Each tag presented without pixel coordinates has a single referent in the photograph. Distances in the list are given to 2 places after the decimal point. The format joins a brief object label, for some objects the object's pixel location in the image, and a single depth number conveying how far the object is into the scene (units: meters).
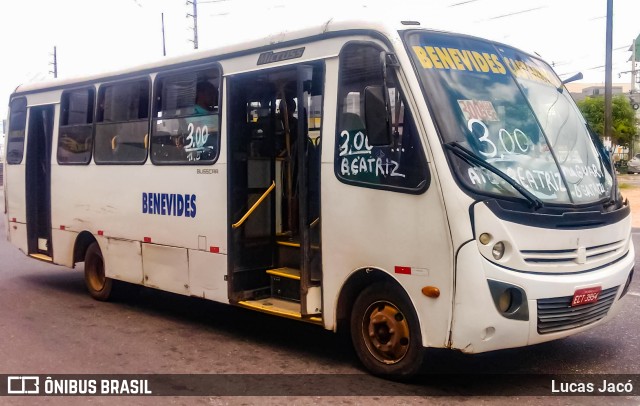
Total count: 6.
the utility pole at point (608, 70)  23.73
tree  47.78
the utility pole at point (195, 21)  33.84
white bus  5.36
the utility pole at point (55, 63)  48.31
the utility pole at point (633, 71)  68.79
